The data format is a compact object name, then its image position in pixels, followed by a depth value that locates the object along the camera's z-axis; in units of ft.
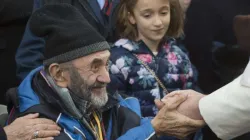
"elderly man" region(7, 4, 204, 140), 15.89
